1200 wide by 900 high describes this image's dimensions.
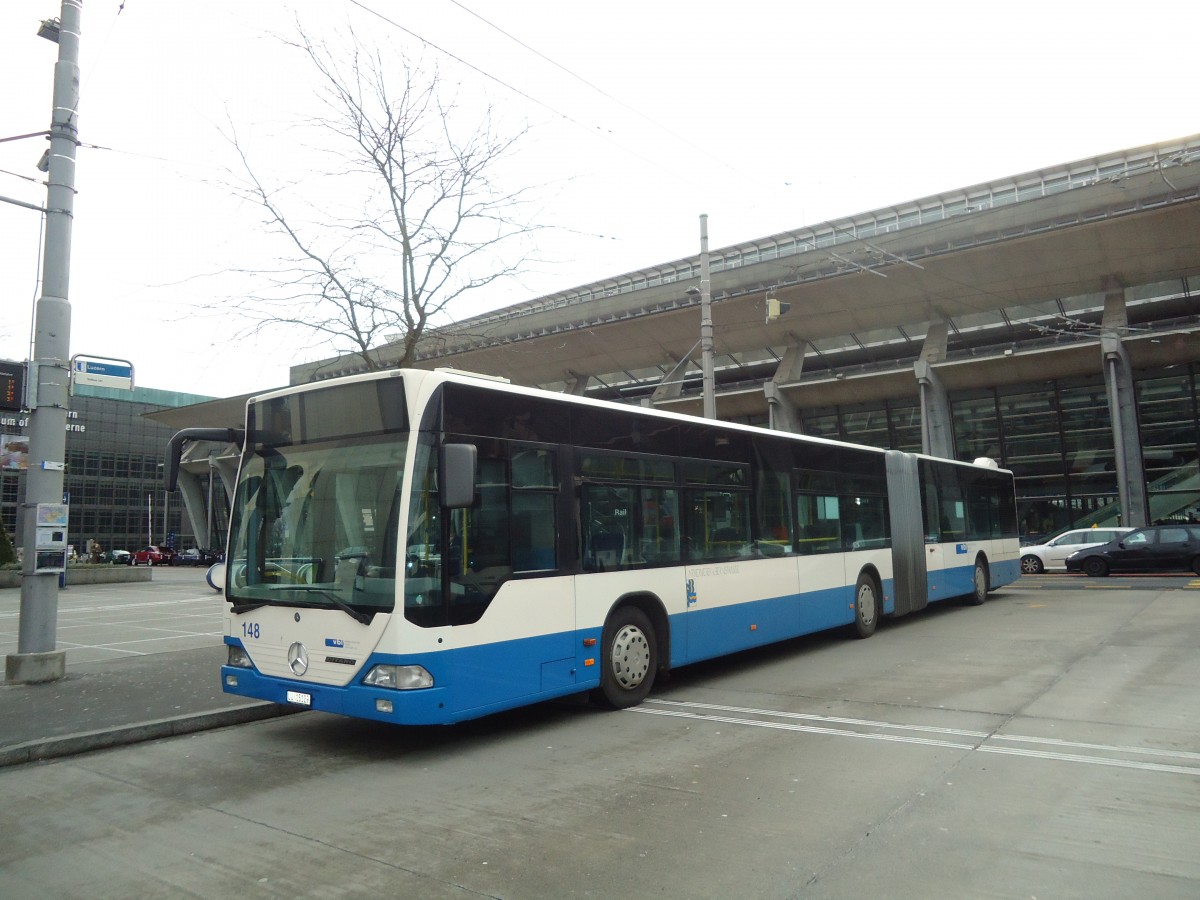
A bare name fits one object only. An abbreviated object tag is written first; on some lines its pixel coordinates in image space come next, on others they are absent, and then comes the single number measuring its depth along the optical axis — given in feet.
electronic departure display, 31.09
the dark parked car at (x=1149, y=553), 76.48
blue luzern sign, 32.91
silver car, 86.84
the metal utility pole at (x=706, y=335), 51.37
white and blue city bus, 21.31
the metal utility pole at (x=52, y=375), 30.99
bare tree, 39.63
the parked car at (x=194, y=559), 198.80
